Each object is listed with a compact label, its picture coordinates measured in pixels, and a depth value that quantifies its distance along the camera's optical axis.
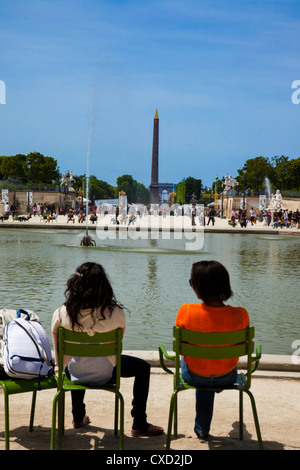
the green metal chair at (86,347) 3.80
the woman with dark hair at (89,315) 3.91
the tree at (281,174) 99.49
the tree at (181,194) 172.23
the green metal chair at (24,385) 3.86
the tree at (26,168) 109.38
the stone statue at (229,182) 84.62
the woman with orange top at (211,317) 3.93
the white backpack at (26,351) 3.95
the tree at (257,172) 106.88
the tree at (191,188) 175.66
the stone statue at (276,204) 53.55
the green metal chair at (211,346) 3.85
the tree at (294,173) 97.38
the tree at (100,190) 152.56
